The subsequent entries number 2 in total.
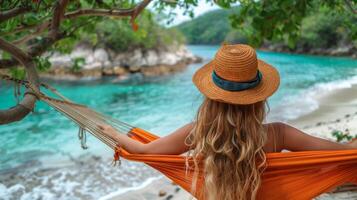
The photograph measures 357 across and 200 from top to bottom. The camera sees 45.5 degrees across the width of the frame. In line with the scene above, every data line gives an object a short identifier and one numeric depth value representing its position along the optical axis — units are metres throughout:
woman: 1.27
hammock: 1.32
